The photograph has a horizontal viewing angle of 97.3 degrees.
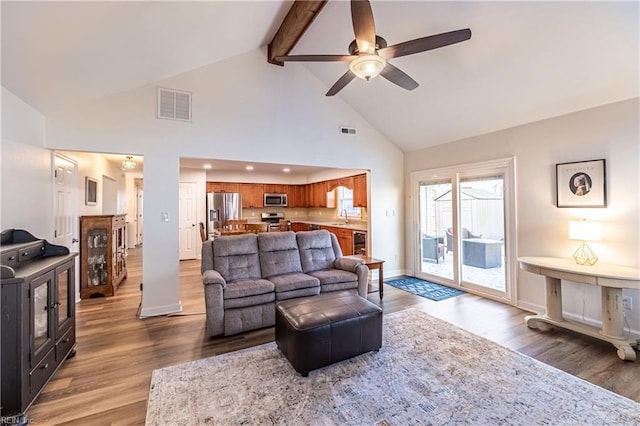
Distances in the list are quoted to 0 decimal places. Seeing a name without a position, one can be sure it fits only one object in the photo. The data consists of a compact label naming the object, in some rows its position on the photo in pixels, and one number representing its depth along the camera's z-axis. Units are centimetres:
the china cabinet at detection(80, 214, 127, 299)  431
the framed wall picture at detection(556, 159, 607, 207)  316
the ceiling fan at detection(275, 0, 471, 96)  209
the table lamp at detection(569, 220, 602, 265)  300
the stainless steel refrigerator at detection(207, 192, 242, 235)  732
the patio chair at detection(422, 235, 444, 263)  527
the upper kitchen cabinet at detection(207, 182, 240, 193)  757
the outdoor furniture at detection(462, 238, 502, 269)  435
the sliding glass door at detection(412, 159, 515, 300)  420
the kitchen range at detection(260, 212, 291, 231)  831
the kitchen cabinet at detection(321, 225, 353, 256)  629
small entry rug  444
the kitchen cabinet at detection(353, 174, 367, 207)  611
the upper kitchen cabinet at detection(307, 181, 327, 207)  770
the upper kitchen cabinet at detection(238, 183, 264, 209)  790
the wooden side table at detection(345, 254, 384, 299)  433
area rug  187
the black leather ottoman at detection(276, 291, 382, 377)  229
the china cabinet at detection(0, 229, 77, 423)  181
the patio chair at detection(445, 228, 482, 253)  475
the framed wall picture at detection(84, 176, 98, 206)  471
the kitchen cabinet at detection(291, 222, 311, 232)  816
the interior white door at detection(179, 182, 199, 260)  721
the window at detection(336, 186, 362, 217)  714
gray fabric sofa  310
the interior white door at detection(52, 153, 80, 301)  356
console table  262
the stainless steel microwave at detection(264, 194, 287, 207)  816
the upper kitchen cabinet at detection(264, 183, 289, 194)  820
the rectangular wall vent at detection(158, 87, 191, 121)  372
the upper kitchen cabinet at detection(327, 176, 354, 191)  662
